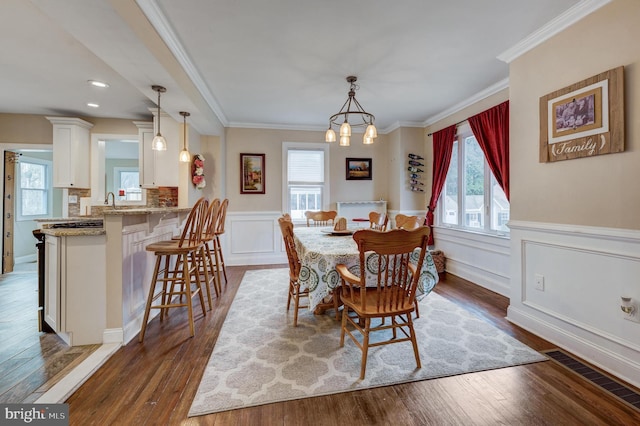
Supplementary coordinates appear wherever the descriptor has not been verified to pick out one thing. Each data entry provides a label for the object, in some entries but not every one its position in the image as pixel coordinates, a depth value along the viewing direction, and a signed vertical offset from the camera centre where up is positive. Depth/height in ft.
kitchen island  6.83 -1.80
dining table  6.49 -1.39
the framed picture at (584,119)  5.82 +2.23
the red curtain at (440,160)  13.44 +2.71
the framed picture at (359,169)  16.85 +2.72
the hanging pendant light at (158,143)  9.13 +2.34
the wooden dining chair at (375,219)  11.80 -0.32
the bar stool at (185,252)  7.29 -1.13
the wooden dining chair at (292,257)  7.60 -1.32
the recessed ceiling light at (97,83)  10.20 +4.96
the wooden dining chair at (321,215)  13.19 -0.16
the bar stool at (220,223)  11.15 -0.48
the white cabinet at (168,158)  12.56 +2.51
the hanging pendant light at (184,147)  11.00 +2.92
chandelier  8.75 +2.65
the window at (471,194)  11.30 +0.83
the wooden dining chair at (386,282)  5.14 -1.49
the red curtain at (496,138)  10.19 +2.96
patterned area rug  5.34 -3.47
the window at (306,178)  16.47 +2.08
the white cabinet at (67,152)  13.30 +3.00
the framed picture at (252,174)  15.79 +2.25
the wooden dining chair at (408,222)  9.01 -0.35
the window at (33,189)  16.78 +1.52
